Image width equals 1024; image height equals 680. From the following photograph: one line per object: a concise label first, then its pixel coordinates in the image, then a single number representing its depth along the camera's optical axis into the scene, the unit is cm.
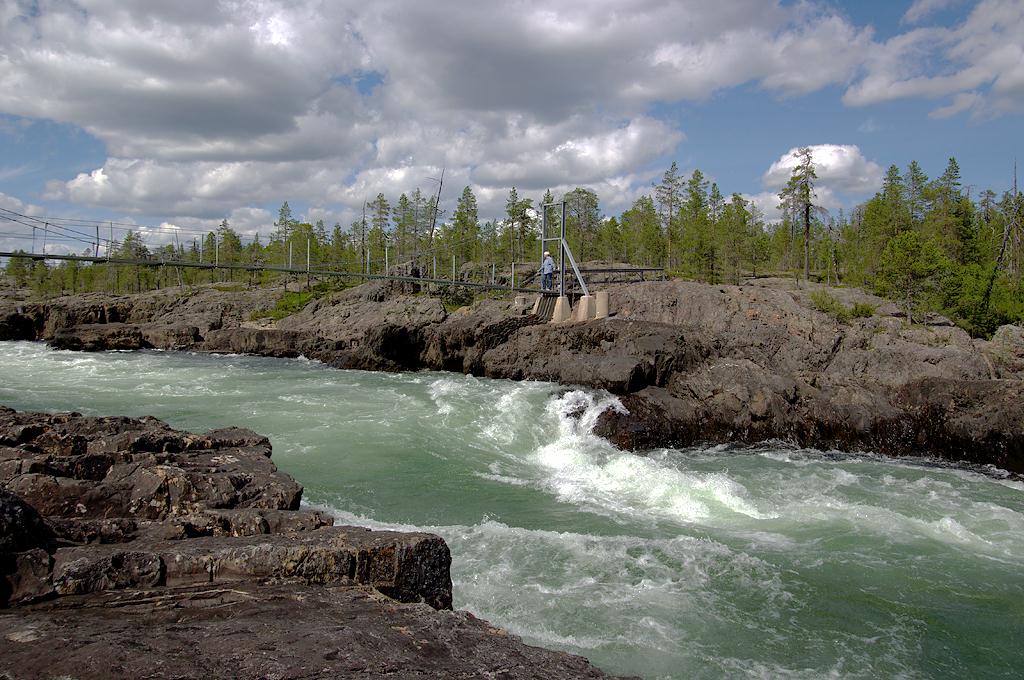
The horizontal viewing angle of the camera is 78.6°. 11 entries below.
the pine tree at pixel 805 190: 4731
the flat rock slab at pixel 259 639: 304
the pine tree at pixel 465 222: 6850
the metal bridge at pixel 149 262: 2033
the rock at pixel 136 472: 556
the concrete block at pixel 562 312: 2591
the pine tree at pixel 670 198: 5897
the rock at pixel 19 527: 384
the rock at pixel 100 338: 3603
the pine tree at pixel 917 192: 5450
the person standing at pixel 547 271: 2669
